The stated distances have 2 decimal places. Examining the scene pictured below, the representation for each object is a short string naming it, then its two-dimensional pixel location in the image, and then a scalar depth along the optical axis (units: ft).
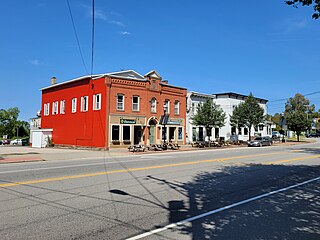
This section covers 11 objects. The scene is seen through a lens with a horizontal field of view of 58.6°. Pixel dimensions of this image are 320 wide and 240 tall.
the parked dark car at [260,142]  133.59
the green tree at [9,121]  306.55
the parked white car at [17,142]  216.41
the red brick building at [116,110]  103.60
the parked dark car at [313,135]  339.69
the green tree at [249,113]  147.43
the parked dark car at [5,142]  233.76
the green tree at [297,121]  185.37
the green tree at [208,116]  121.39
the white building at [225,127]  143.64
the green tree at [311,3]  24.19
